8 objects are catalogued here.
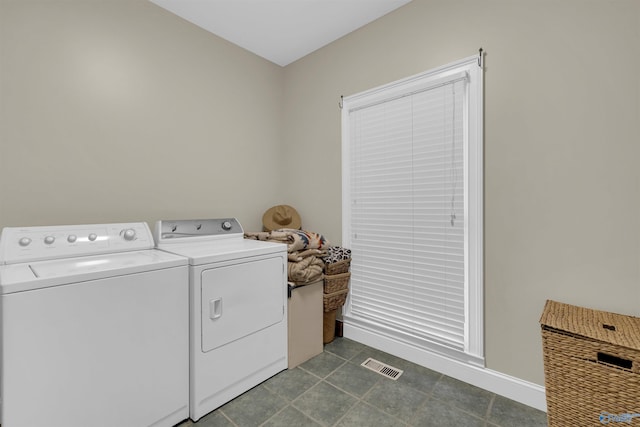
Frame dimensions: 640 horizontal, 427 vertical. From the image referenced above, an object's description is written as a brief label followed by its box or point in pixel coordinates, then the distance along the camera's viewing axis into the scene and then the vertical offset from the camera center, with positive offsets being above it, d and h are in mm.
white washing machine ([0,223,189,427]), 1068 -518
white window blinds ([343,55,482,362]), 1873 +16
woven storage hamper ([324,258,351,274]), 2242 -451
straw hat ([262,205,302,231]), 2741 -67
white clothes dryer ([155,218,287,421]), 1535 -603
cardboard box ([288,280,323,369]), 2027 -827
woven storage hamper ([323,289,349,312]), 2244 -718
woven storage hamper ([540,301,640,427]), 1119 -661
